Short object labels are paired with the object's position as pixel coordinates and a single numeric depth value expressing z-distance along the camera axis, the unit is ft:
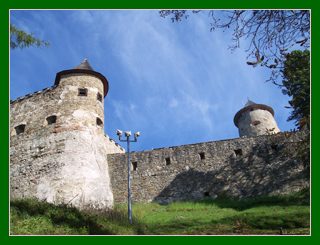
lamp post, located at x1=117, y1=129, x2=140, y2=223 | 35.70
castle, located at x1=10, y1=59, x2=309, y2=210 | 41.06
